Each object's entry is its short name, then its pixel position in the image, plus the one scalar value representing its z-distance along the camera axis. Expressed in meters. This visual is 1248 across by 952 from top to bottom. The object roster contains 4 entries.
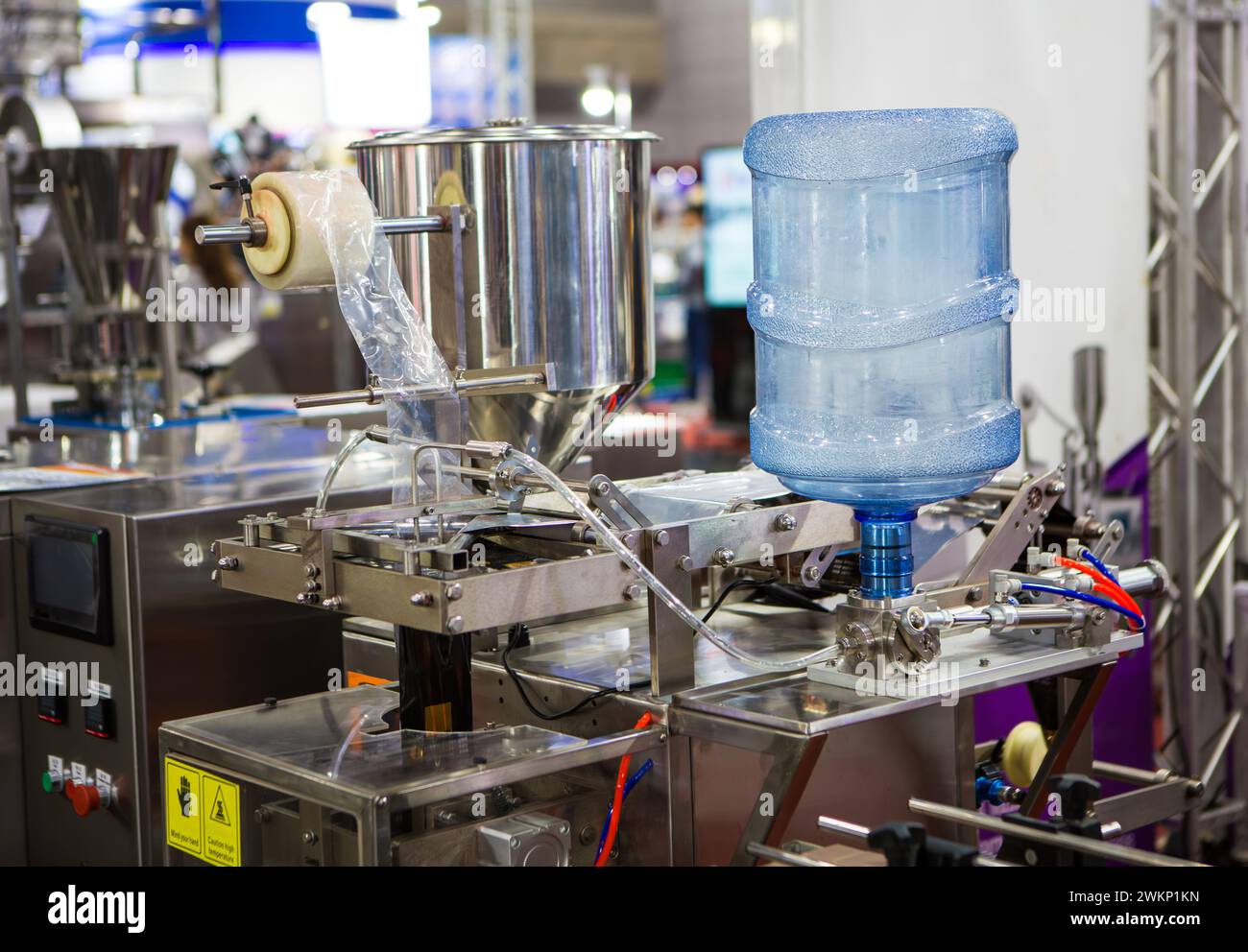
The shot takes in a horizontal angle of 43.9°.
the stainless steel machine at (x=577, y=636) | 1.81
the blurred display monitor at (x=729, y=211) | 10.10
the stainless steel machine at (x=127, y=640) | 2.64
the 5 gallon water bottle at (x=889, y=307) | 1.89
